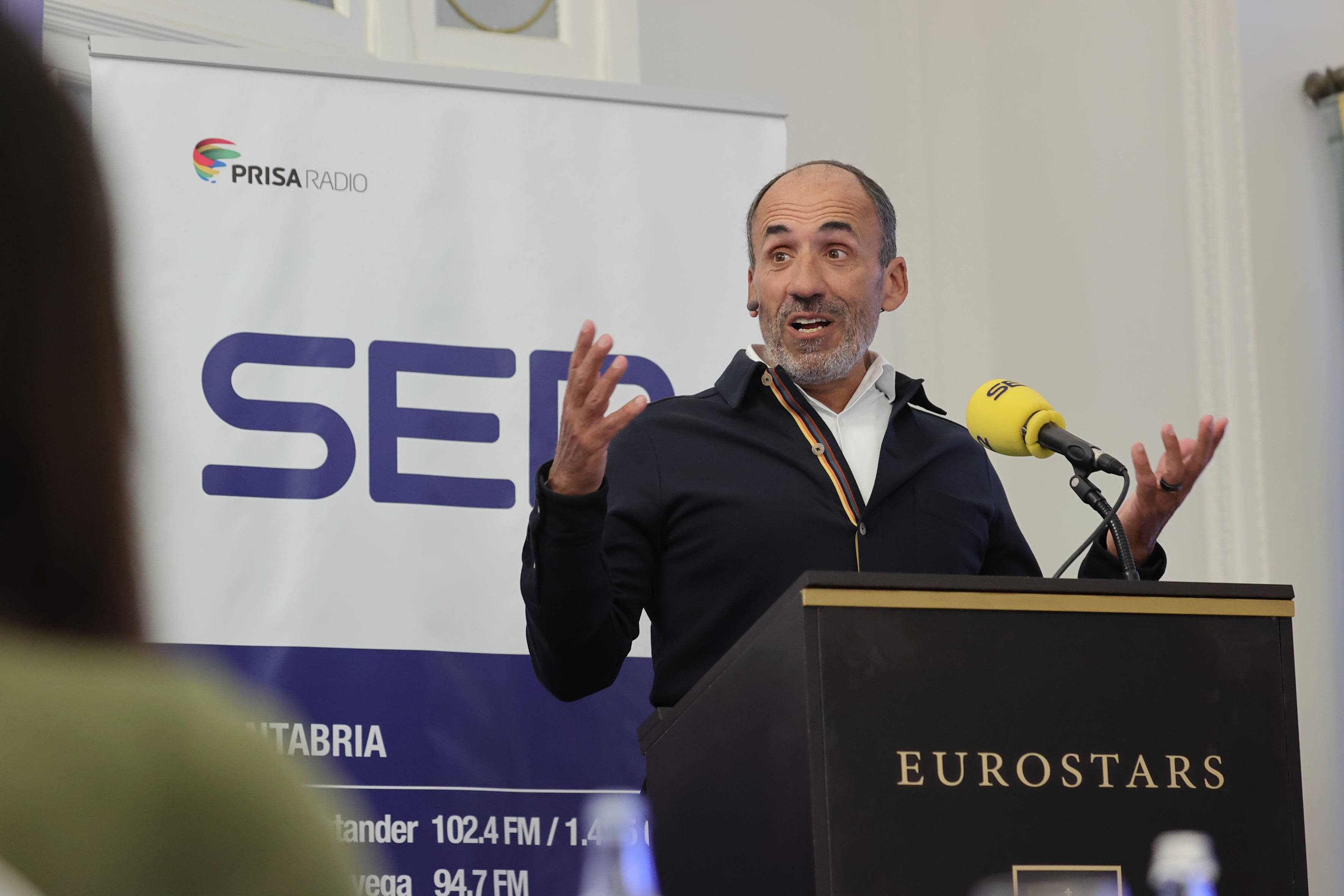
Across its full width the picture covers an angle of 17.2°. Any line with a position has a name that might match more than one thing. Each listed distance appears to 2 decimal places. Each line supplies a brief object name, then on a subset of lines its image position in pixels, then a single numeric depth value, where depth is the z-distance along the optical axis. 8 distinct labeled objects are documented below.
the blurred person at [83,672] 1.40
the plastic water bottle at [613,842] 4.79
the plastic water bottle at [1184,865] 3.91
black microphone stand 4.16
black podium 3.78
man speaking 4.26
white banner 4.76
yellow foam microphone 4.21
